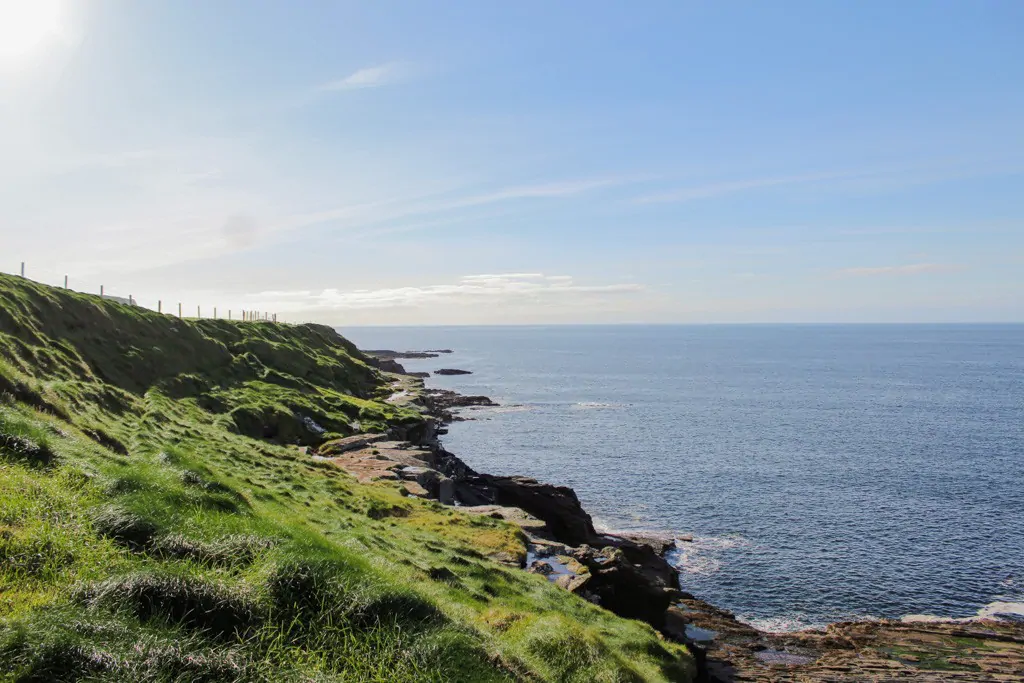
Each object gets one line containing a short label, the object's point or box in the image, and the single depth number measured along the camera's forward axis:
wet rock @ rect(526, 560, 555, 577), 30.70
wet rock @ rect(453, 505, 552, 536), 41.41
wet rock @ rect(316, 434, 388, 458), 58.35
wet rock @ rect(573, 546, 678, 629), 34.06
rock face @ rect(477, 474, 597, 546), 50.78
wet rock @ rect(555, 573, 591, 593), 29.35
